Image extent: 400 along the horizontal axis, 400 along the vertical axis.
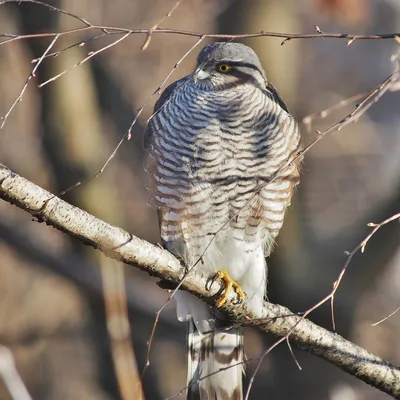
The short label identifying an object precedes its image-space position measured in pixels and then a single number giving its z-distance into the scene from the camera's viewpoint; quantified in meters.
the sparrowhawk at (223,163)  8.40
